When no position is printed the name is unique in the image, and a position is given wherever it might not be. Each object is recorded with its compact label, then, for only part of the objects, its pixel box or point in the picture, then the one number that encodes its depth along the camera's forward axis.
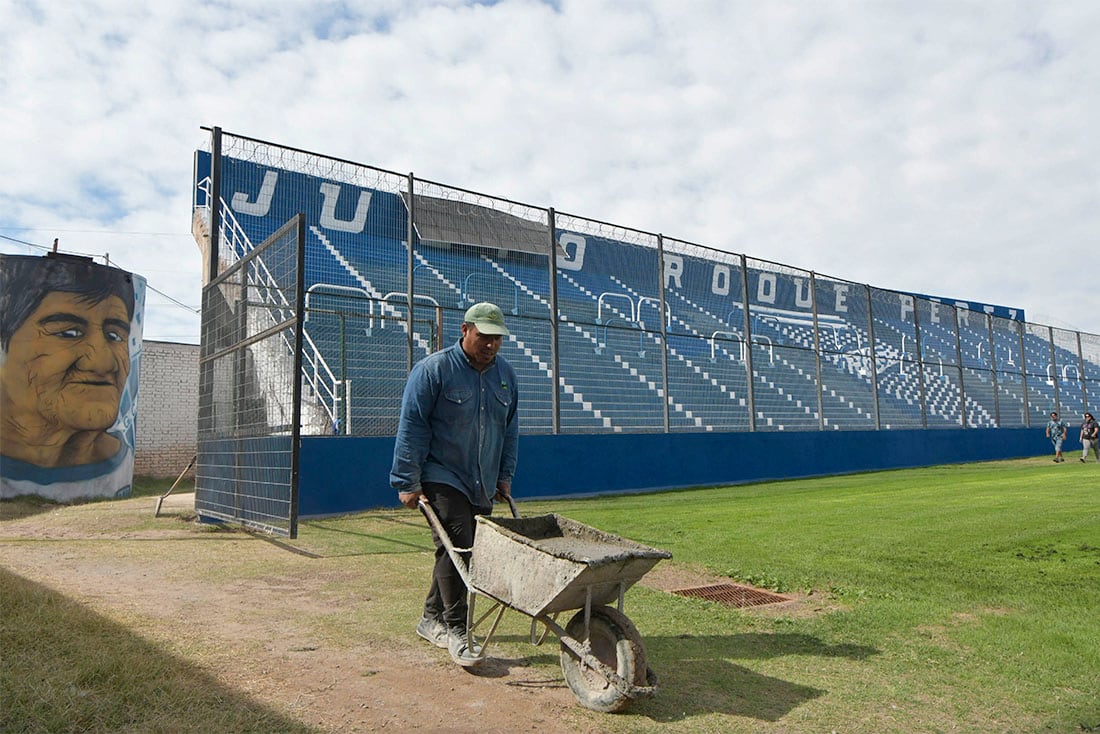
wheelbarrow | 3.27
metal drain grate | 5.37
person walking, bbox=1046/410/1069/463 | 22.06
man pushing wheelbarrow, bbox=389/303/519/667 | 4.17
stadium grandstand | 9.35
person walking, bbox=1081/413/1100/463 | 21.58
